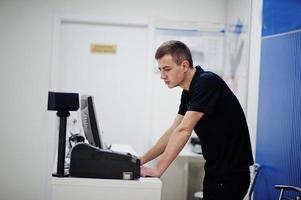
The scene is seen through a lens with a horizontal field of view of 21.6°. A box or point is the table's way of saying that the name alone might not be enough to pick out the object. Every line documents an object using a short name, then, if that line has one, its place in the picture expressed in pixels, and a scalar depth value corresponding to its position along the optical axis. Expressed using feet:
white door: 27.12
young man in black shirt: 12.08
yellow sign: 27.22
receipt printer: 11.72
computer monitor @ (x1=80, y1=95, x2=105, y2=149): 13.61
